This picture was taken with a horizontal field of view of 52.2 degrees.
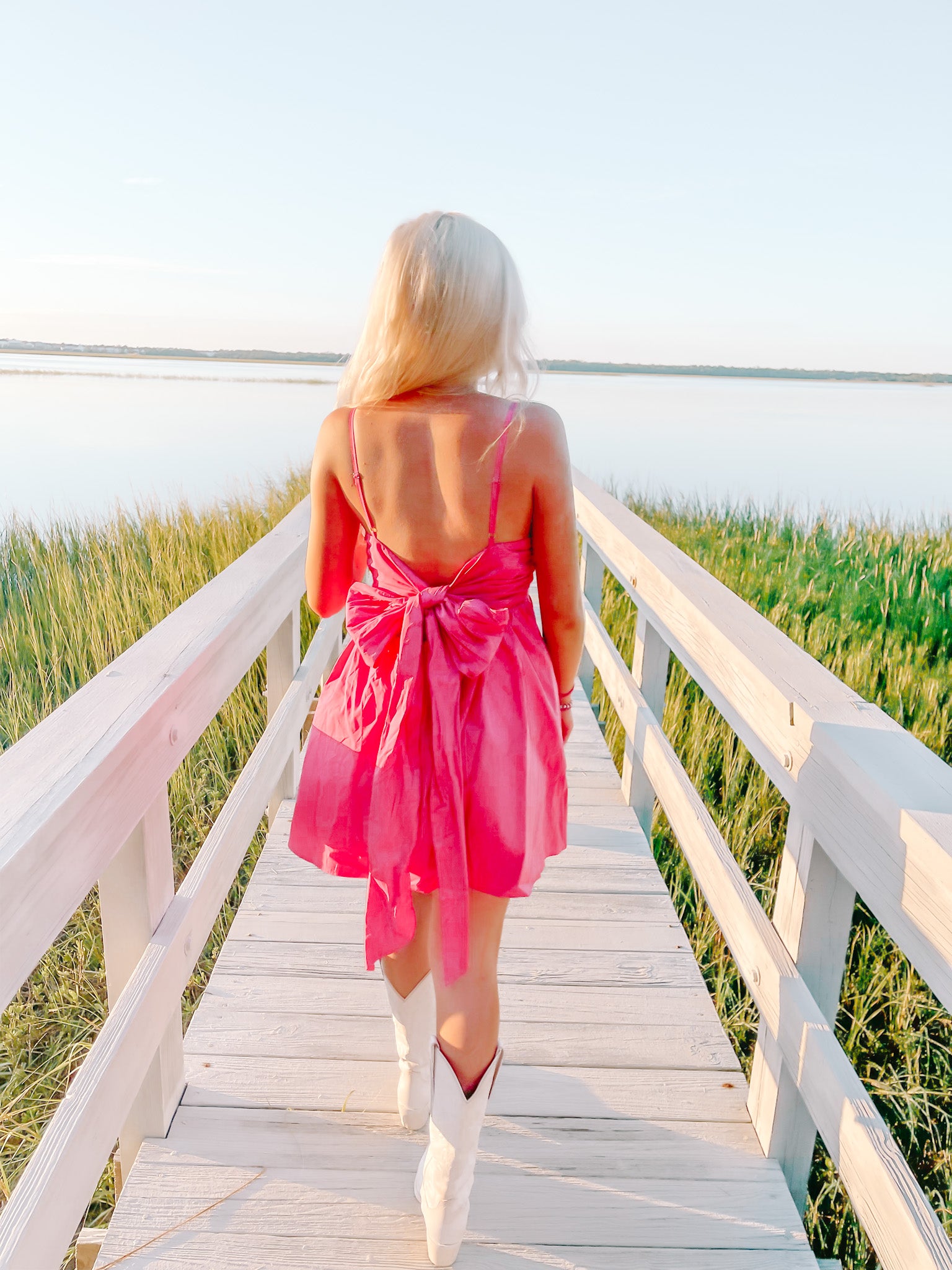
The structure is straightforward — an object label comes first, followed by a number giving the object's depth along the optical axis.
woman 1.36
